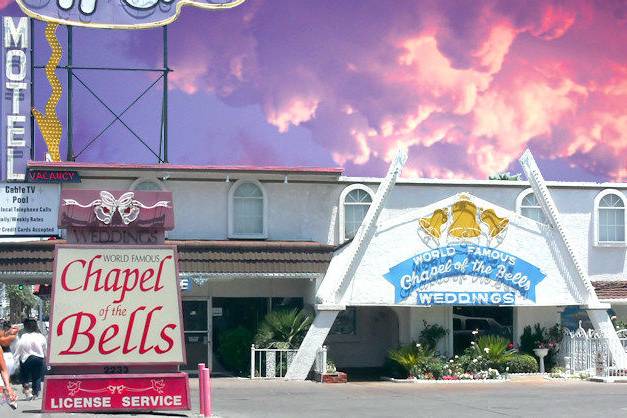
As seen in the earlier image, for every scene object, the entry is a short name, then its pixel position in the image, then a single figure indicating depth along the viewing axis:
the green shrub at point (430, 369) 29.61
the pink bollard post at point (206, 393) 19.13
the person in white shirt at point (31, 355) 22.88
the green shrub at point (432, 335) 30.70
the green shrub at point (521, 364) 30.53
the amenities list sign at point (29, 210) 32.94
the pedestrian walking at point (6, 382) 17.11
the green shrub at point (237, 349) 31.09
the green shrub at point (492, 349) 30.17
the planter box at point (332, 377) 28.88
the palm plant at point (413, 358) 29.73
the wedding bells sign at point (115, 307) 19.03
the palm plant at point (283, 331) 30.11
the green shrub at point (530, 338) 31.60
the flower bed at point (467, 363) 29.70
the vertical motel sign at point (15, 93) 36.12
